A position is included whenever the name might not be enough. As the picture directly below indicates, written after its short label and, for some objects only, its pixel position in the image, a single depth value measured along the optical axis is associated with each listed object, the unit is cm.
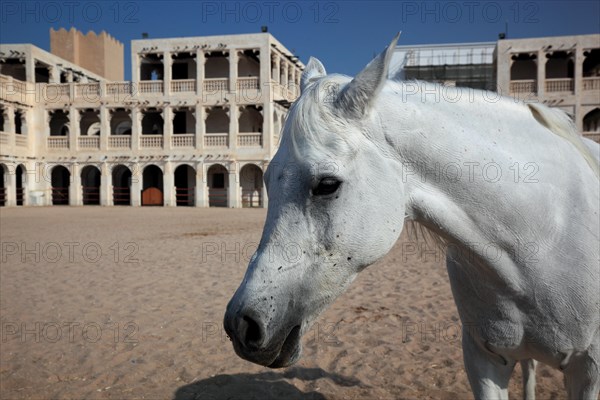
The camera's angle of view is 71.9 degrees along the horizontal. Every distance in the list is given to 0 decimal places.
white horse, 131
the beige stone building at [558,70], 2912
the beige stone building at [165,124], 2975
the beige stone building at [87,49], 4272
